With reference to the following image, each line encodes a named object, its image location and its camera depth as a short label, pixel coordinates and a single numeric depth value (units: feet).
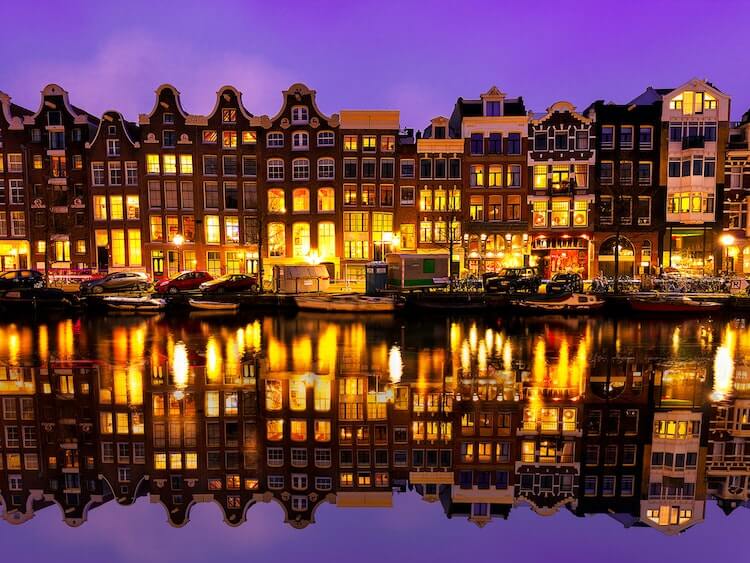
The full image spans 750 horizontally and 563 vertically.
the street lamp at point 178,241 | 172.24
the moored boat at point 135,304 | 131.64
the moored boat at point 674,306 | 127.34
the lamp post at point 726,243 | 172.24
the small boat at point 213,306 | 132.38
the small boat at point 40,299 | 134.92
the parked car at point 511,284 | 144.36
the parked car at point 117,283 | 144.15
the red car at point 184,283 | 144.05
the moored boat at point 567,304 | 129.59
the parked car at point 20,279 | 143.43
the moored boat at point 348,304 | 131.03
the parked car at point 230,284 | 141.90
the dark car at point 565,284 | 136.25
